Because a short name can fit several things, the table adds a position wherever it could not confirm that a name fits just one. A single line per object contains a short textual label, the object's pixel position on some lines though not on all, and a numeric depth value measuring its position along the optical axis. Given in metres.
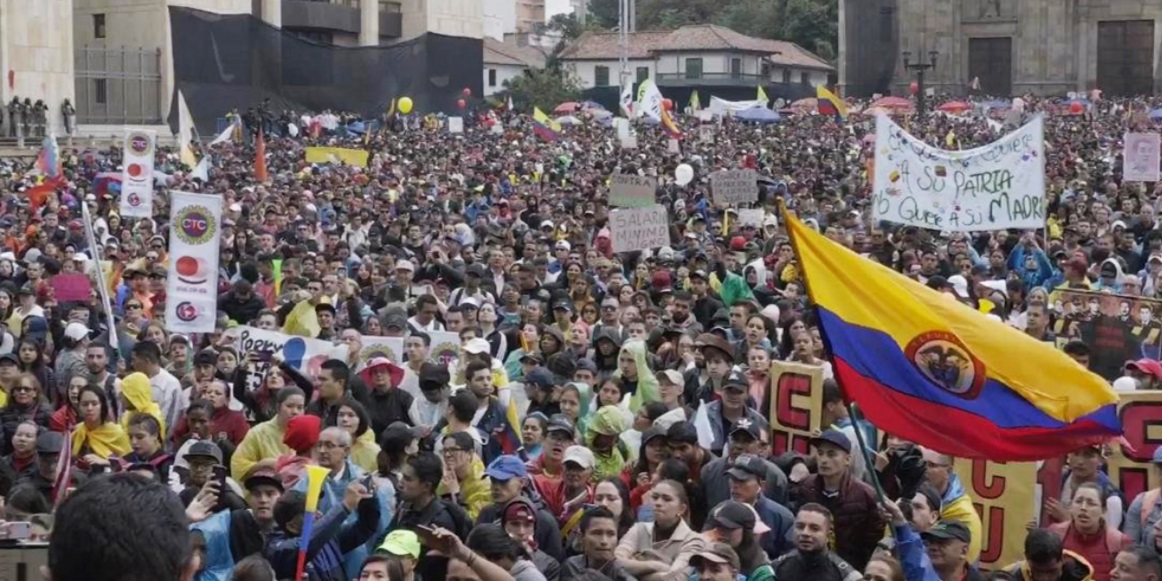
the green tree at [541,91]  72.94
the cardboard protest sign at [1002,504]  8.27
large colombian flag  7.13
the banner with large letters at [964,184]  17.06
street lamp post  44.53
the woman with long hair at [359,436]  9.18
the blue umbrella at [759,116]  56.84
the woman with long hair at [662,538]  7.30
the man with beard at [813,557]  7.00
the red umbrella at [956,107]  55.97
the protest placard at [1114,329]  12.45
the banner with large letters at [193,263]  12.97
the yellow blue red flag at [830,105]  50.62
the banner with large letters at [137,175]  21.22
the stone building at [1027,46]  70.69
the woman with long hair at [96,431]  9.90
